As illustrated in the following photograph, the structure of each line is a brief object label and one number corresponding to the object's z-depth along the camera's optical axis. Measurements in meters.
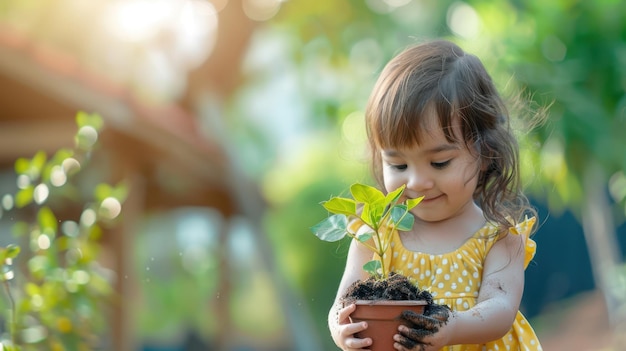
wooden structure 6.07
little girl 1.87
